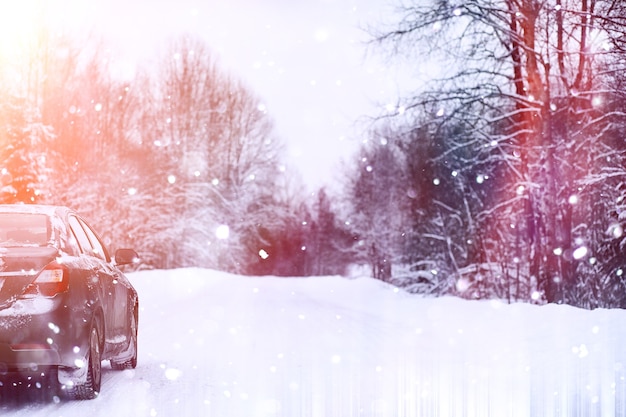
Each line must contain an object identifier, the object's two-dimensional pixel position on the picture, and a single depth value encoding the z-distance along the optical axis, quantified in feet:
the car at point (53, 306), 22.57
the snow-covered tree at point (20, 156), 115.65
